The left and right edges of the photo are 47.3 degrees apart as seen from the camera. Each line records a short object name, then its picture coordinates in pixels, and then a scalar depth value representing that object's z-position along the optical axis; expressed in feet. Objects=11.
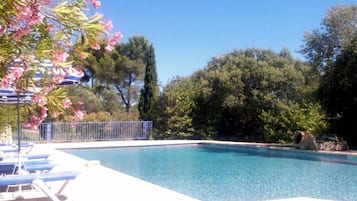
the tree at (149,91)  80.91
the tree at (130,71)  97.91
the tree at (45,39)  7.00
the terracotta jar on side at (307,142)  53.32
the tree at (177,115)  76.33
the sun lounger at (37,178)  17.57
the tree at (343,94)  54.90
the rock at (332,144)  53.16
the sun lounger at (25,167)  23.09
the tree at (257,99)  65.10
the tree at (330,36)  61.00
